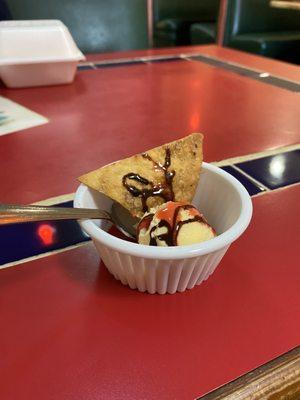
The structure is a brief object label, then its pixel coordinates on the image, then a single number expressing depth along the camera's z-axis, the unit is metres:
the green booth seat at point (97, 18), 1.51
